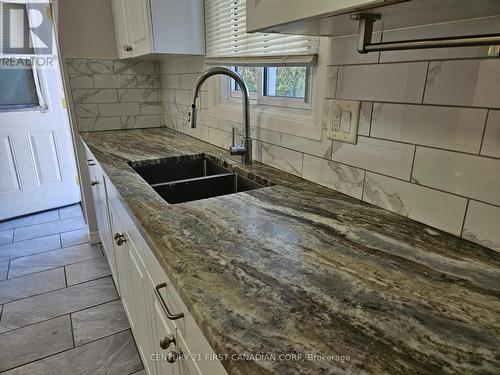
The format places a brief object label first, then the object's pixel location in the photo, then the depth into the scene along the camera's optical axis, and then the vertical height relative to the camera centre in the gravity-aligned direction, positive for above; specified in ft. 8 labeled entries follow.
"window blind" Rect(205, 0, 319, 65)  3.92 +0.59
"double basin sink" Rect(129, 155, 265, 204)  4.48 -1.38
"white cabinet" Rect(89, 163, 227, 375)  2.16 -1.98
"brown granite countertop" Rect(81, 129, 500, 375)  1.54 -1.20
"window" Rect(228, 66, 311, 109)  4.42 +0.00
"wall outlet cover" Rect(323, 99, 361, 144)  3.34 -0.35
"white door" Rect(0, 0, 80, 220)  9.70 -1.52
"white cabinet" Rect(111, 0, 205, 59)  5.50 +0.98
